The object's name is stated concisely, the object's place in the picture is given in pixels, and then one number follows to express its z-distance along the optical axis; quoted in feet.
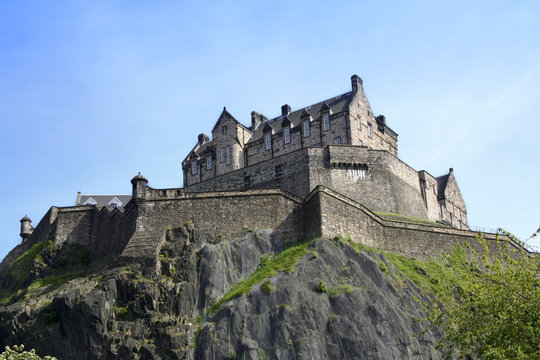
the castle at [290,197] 154.30
